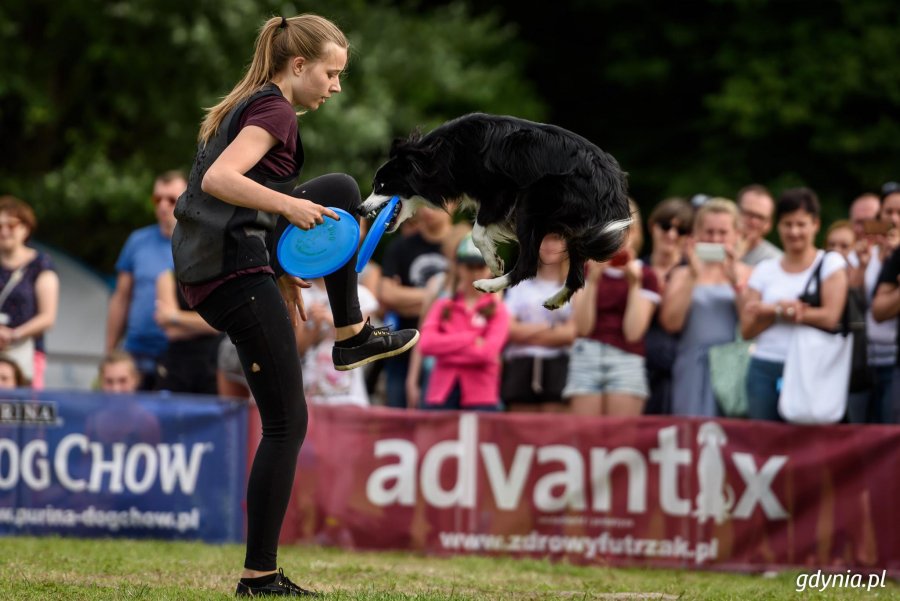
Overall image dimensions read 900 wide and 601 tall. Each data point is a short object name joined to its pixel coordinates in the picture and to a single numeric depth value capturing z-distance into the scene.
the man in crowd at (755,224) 18.45
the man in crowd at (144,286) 18.84
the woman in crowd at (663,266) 17.39
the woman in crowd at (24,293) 17.89
